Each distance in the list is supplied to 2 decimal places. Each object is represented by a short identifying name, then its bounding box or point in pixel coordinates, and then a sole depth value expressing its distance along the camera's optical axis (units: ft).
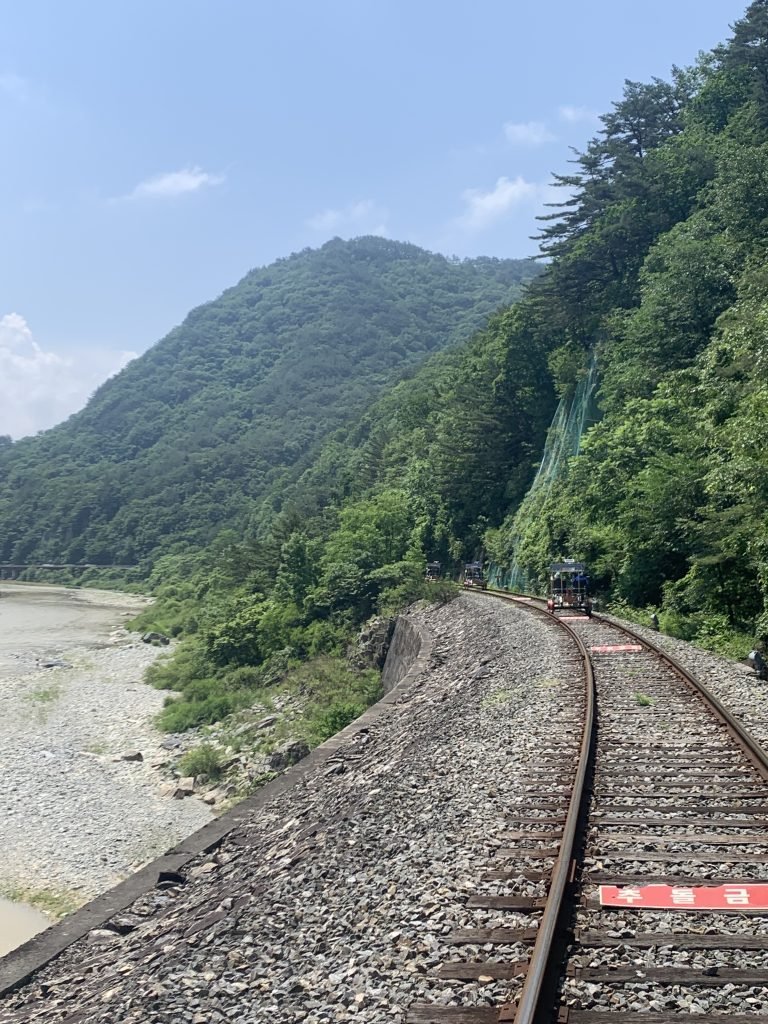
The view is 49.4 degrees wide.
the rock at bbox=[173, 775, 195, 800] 77.92
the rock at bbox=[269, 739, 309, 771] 73.20
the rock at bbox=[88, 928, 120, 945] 24.04
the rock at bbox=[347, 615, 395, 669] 102.63
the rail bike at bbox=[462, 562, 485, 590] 135.23
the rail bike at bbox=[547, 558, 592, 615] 85.15
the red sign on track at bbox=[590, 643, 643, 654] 56.49
